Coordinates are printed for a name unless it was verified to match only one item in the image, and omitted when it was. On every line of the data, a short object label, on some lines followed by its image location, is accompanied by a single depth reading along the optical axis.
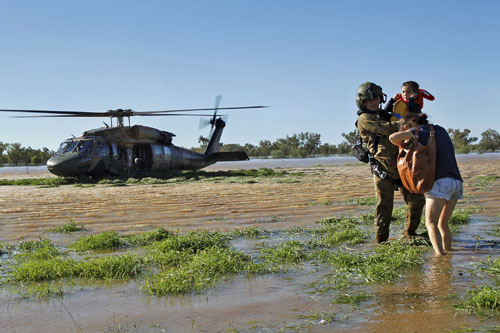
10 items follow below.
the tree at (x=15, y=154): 94.06
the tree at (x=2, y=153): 96.68
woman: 5.34
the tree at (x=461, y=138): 115.53
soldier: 6.18
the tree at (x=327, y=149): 121.31
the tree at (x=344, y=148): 120.21
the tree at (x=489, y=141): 95.95
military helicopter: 21.86
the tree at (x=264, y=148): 121.96
